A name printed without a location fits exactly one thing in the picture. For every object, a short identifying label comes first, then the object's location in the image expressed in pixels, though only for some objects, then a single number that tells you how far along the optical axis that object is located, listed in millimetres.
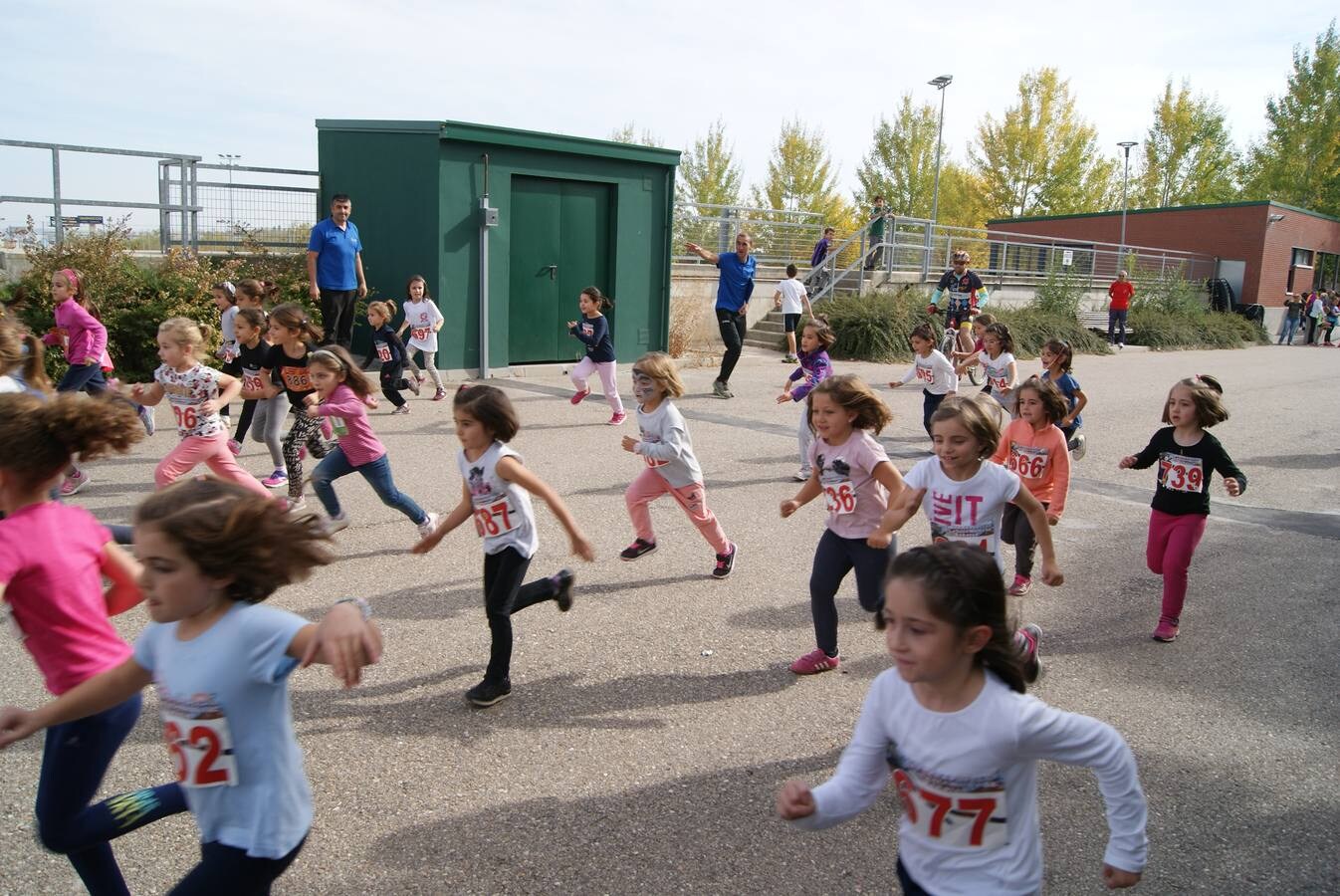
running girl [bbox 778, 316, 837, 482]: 8883
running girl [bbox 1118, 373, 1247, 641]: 5391
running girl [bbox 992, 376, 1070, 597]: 5656
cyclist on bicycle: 15555
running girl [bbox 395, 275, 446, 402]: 13000
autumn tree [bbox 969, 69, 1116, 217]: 43812
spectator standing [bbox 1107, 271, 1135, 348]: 27078
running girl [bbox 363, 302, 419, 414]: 11461
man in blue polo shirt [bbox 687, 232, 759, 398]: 14156
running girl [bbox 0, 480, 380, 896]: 2248
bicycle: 14648
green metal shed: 14445
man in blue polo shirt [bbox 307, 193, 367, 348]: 12977
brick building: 39469
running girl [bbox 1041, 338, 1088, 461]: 7703
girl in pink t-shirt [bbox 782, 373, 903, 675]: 4688
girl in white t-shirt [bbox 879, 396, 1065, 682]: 4230
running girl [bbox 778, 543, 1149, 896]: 2197
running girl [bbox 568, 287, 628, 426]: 11594
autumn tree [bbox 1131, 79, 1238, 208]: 49812
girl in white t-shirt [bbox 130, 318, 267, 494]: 6449
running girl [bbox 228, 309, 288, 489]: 7809
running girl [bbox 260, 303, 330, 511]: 7418
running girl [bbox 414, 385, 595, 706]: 4402
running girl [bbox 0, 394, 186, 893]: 2582
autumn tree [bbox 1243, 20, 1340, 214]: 44844
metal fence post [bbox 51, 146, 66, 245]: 13172
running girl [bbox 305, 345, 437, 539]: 6609
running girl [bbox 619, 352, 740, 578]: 5984
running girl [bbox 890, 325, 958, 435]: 9375
